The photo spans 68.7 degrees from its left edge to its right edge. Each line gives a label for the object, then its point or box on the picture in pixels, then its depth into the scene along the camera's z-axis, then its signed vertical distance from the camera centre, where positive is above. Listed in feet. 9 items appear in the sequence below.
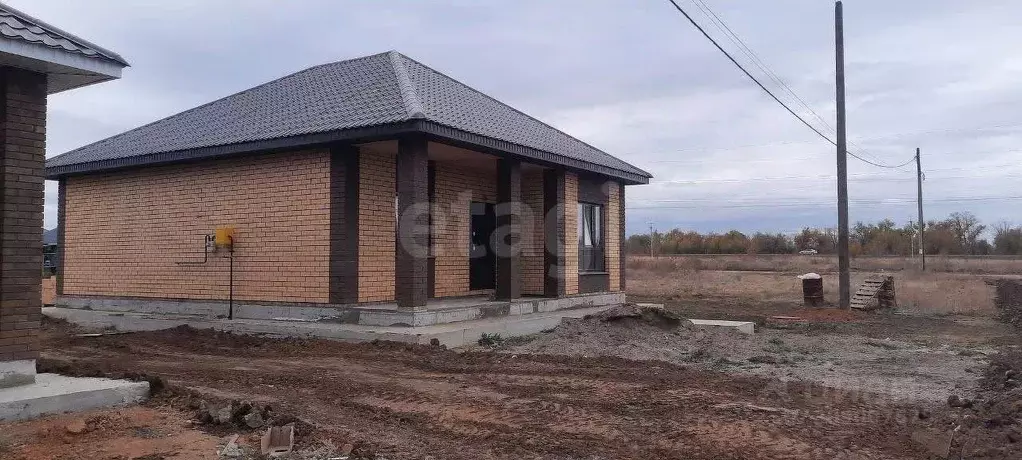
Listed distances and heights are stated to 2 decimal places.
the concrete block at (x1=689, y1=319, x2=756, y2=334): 47.11 -4.48
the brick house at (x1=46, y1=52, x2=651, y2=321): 39.91 +3.36
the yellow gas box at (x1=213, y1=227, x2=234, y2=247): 42.80 +1.09
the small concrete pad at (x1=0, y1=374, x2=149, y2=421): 19.38 -3.81
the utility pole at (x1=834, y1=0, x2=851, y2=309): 65.82 +6.60
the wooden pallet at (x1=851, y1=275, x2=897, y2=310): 70.79 -3.90
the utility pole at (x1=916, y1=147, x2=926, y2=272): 146.30 +14.66
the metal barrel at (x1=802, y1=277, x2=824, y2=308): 73.05 -3.71
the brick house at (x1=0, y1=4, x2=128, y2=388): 21.30 +2.51
